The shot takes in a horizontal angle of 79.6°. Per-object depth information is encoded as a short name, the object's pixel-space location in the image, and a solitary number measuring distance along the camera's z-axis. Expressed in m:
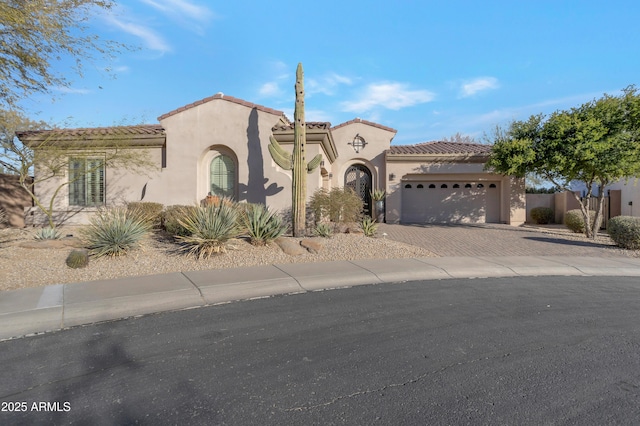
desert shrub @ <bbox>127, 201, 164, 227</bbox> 13.02
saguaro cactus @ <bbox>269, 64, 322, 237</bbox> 11.99
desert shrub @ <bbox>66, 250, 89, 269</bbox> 7.98
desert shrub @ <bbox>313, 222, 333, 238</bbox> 11.58
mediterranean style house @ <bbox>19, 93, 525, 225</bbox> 14.32
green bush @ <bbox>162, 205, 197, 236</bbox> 10.50
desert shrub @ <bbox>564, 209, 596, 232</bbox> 16.90
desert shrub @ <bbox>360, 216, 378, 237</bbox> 12.84
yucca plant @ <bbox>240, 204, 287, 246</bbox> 10.14
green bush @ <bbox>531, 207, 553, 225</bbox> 21.89
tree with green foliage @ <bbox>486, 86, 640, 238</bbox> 13.54
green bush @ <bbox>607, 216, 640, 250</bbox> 11.62
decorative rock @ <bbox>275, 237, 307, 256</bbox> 9.86
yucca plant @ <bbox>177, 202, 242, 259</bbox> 8.94
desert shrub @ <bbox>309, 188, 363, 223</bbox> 12.88
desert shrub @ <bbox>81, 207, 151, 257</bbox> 8.66
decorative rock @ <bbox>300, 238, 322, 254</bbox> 10.16
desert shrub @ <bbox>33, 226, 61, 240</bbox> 9.98
